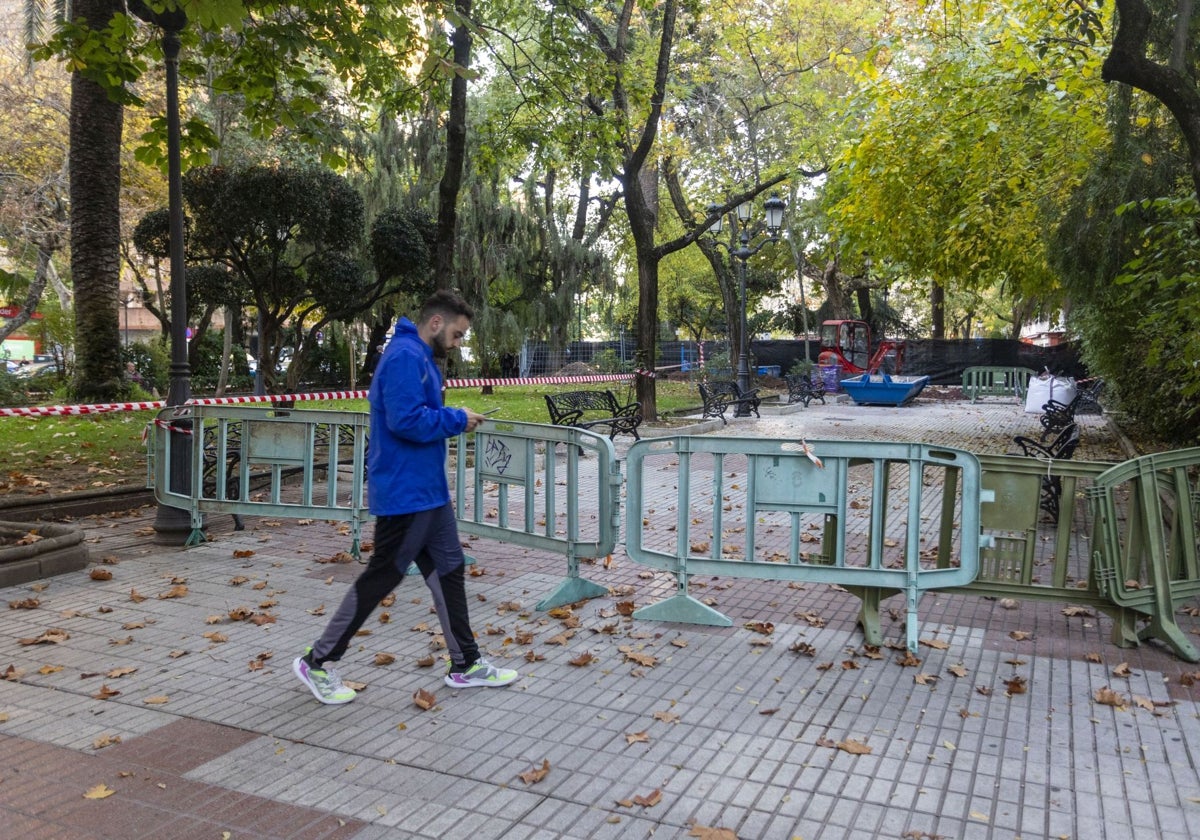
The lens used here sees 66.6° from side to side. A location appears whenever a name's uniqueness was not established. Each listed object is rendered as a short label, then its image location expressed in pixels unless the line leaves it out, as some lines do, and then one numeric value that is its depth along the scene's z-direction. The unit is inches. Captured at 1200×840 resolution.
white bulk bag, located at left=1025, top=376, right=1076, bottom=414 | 773.9
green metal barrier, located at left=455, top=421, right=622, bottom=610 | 228.2
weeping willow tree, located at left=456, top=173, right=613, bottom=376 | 1082.7
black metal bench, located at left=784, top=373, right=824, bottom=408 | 1023.0
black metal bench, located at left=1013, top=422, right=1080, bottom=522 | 332.2
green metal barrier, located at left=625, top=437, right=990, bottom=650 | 200.1
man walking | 166.9
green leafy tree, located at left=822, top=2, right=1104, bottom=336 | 454.0
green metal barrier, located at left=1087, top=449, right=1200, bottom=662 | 198.1
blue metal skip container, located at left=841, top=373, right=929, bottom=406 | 1075.9
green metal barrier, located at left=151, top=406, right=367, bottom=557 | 287.3
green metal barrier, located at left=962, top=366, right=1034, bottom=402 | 1220.5
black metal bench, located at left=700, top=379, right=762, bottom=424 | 751.1
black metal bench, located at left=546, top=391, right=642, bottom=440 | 543.8
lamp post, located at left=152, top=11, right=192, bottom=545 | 307.3
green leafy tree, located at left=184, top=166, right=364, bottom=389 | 624.4
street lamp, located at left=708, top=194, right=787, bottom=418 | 829.2
